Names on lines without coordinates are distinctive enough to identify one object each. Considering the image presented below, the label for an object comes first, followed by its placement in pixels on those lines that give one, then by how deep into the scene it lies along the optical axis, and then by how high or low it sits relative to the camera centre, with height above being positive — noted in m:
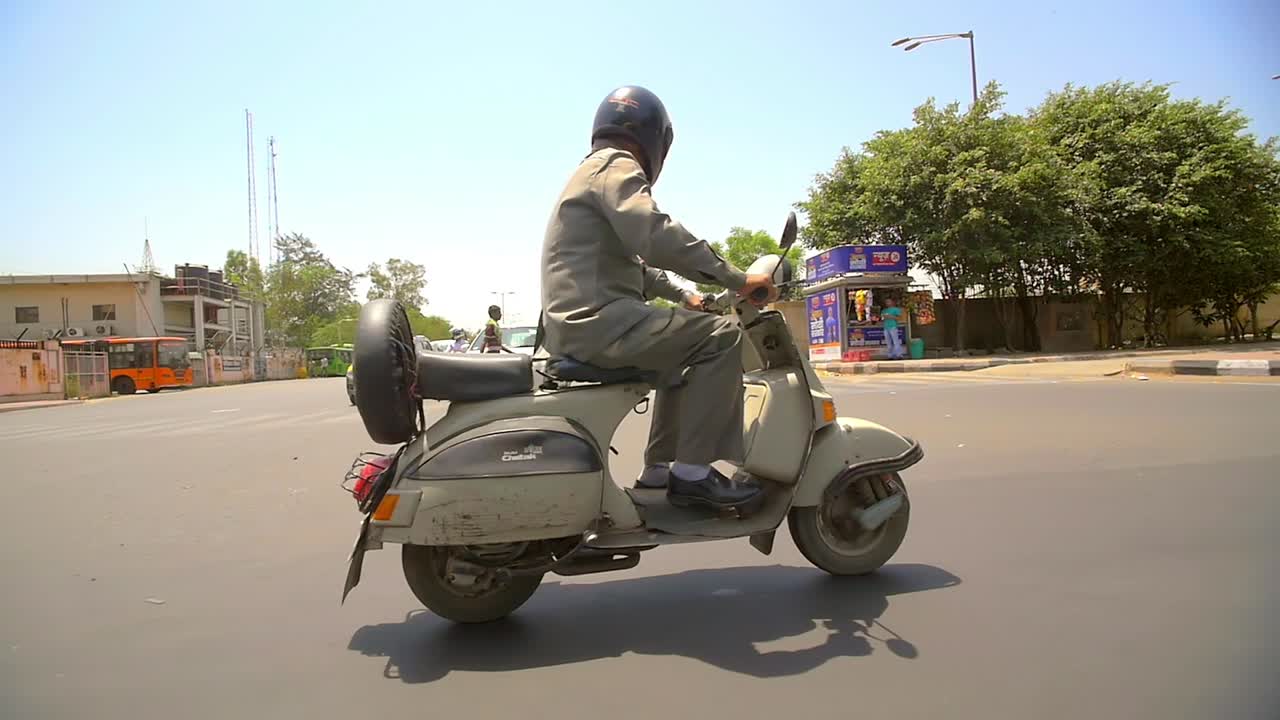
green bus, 57.00 +0.11
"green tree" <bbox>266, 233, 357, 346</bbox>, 75.00 +6.19
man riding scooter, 2.83 +0.14
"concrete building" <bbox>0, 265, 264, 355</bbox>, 46.94 +3.91
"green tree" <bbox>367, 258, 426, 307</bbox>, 86.69 +8.55
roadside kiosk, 26.33 +1.65
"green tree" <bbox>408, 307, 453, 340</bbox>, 96.96 +4.56
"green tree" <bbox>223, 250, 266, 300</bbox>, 70.88 +8.41
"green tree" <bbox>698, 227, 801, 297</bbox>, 70.44 +9.31
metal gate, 31.02 -0.15
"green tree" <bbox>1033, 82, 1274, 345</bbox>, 26.70 +4.95
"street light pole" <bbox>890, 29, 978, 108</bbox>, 23.75 +8.79
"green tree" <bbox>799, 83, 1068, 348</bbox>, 26.47 +4.78
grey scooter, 2.62 -0.41
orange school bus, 36.44 +0.35
